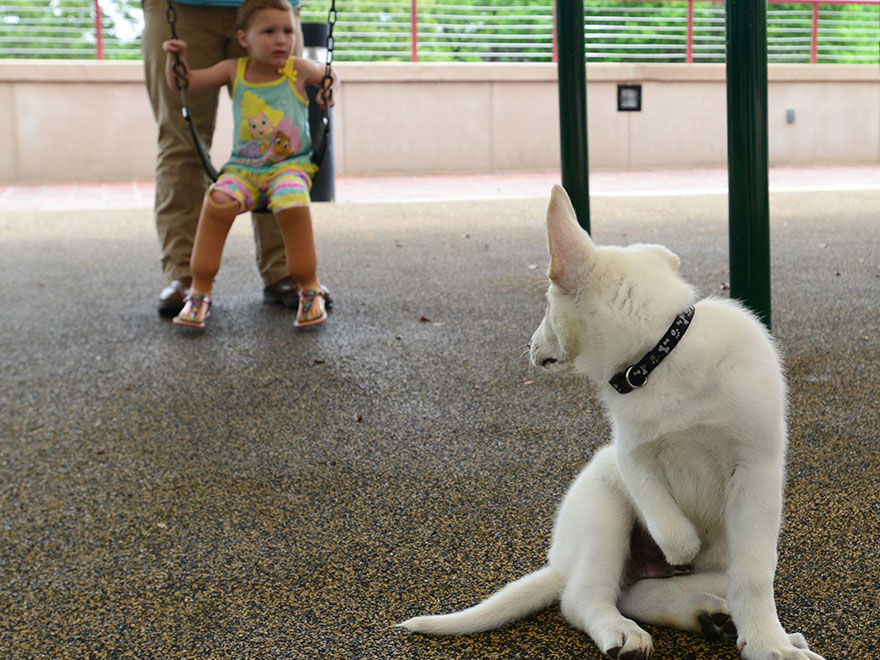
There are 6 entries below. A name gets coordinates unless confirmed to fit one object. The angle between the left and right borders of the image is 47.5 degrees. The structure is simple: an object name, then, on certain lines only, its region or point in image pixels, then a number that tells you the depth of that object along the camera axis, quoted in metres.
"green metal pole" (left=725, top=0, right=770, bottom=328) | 2.47
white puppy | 1.50
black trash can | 8.53
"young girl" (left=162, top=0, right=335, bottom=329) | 3.95
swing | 3.75
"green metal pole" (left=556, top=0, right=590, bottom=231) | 3.09
